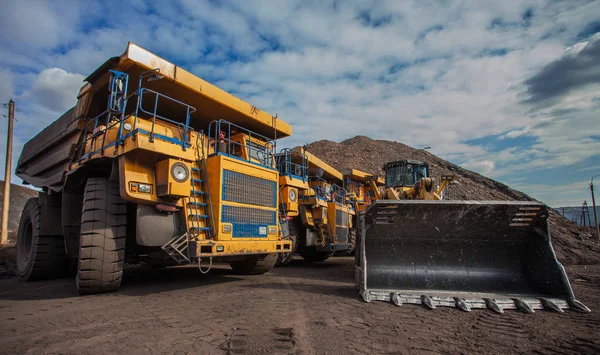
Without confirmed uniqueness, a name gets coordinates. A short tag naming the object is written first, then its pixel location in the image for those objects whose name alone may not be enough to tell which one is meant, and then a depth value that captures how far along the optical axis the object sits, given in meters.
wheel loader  4.25
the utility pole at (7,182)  15.60
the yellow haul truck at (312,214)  7.64
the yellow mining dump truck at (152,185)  4.51
